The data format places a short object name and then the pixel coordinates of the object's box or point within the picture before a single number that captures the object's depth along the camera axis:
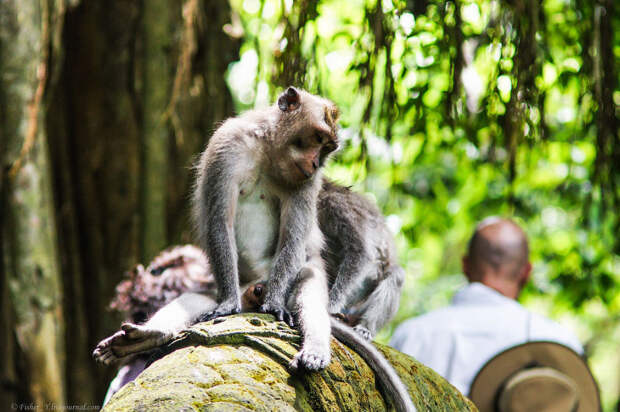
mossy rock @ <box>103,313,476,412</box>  4.78
